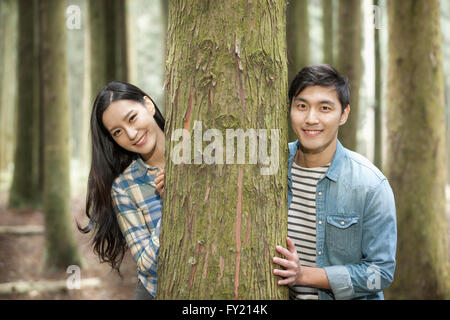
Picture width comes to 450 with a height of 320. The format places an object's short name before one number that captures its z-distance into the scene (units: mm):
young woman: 2709
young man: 2336
